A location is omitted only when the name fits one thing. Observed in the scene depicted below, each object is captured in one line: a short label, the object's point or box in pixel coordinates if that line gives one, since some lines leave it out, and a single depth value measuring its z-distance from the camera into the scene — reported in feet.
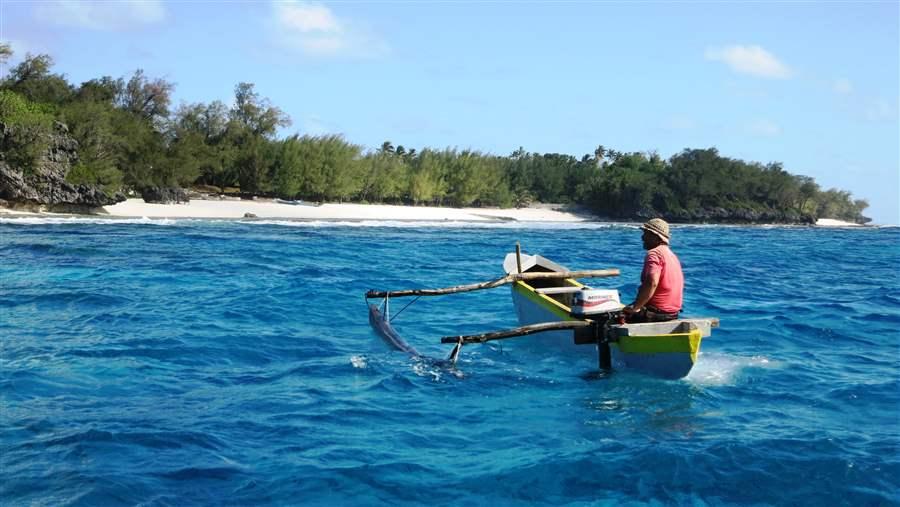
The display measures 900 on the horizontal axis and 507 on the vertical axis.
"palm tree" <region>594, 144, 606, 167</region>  414.41
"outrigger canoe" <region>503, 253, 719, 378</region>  30.53
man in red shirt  31.48
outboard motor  31.99
